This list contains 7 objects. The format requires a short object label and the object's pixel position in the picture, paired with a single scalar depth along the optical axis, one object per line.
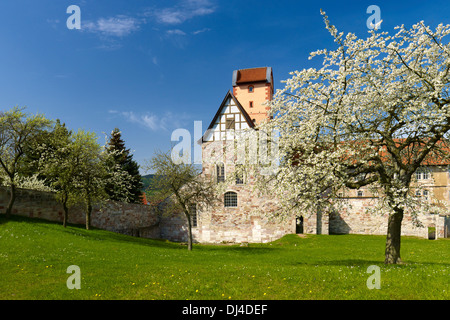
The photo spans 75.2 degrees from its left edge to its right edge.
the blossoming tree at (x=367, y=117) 12.66
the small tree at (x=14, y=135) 24.20
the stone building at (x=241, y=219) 37.25
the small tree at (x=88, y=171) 26.28
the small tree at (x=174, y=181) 26.08
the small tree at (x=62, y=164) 25.45
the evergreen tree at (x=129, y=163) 51.46
